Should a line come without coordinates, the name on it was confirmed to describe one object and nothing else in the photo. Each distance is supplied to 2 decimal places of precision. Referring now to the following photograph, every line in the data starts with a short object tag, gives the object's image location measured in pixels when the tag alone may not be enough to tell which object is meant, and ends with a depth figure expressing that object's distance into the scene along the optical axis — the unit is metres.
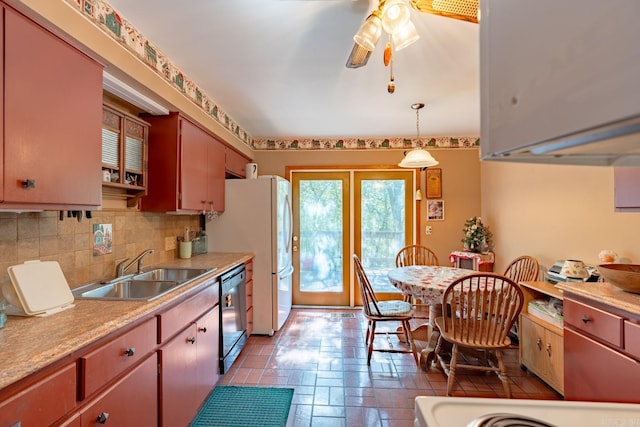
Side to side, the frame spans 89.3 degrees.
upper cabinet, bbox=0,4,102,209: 1.14
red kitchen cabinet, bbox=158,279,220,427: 1.66
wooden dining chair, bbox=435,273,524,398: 2.17
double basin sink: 1.80
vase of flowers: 3.99
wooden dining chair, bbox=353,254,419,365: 2.77
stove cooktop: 0.72
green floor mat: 2.02
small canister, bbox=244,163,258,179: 3.88
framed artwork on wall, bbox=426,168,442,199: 4.36
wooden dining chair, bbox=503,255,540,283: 3.12
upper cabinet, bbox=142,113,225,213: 2.41
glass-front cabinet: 1.94
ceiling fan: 1.38
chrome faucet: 2.14
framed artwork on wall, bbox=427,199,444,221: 4.38
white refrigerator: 3.38
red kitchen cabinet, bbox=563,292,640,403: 1.59
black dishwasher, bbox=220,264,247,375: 2.51
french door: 4.45
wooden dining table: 2.47
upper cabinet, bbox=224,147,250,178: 3.49
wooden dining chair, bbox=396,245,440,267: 3.93
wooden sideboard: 2.27
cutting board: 1.29
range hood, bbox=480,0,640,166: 0.28
